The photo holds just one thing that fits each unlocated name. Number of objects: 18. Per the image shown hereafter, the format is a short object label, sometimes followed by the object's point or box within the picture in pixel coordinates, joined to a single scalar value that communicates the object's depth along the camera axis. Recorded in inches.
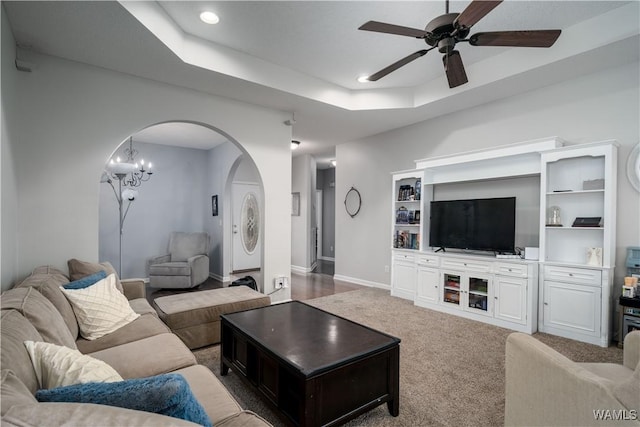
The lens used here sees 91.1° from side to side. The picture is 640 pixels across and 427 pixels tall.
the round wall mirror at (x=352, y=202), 240.1
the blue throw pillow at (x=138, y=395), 34.4
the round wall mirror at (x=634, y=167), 120.6
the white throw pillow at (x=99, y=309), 84.6
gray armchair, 212.7
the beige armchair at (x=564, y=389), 45.0
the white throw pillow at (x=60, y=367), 42.0
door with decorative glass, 278.8
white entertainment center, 121.3
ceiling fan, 82.5
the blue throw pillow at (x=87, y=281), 90.2
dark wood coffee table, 66.5
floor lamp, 219.0
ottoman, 111.1
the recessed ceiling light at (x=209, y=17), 109.2
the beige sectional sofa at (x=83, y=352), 26.7
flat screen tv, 149.0
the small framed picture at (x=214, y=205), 257.3
